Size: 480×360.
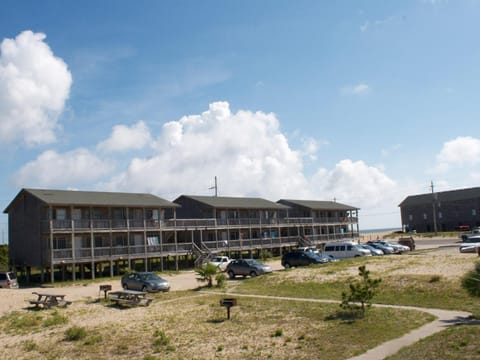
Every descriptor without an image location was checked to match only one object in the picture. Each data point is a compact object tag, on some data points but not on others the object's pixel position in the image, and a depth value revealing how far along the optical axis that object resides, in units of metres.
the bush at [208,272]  32.94
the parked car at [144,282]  31.84
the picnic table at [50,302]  26.37
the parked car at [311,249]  57.57
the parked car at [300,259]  41.72
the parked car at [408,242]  56.34
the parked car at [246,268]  38.22
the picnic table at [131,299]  26.22
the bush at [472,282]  14.16
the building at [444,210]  103.19
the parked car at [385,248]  52.97
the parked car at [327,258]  42.40
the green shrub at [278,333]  16.83
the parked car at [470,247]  44.41
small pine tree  19.00
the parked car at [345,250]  47.38
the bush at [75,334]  18.81
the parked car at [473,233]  64.90
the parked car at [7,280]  37.53
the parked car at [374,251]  49.87
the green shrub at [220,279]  32.53
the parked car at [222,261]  45.38
